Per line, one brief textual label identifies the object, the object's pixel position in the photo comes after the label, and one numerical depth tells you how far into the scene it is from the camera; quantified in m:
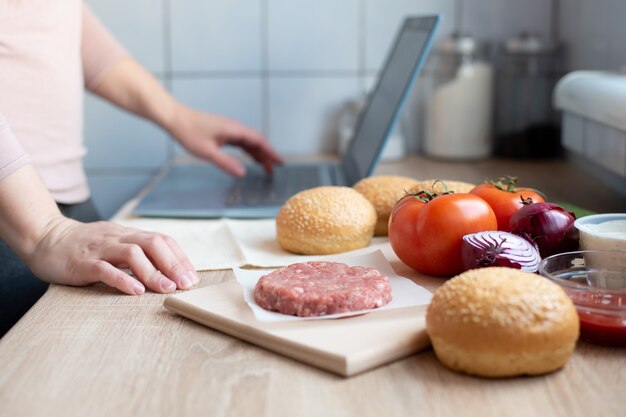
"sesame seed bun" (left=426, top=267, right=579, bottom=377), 0.62
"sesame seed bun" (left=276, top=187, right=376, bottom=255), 0.97
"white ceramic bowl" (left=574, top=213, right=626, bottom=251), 0.77
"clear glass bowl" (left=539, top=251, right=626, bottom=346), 0.68
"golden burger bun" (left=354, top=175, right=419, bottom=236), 1.05
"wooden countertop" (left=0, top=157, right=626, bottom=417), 0.59
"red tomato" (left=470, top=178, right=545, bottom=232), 0.90
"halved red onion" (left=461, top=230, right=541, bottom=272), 0.78
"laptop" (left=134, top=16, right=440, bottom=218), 1.25
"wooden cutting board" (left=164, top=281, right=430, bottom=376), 0.65
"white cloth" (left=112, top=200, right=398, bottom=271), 0.97
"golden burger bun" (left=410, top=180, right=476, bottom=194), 0.99
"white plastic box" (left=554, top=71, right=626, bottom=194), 1.15
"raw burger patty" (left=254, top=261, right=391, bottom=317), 0.72
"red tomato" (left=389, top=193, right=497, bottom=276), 0.83
